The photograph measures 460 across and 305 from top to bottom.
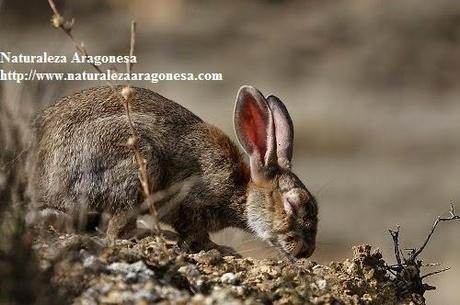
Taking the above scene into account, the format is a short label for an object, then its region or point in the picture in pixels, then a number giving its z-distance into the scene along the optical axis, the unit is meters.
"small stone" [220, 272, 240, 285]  12.45
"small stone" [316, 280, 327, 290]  13.00
